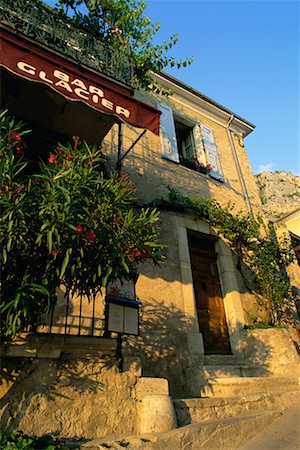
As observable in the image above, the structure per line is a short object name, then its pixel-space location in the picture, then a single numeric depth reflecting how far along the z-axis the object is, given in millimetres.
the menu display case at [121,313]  3496
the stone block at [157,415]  2971
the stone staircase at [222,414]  2717
